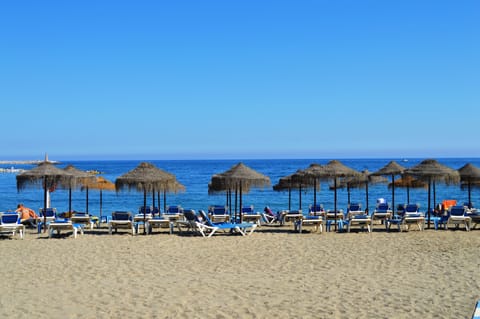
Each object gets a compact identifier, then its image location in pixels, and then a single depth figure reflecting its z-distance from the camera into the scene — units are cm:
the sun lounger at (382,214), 1480
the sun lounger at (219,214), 1564
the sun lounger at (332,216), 1563
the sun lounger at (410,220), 1379
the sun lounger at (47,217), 1392
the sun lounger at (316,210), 1650
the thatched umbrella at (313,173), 1446
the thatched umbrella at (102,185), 1774
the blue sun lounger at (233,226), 1311
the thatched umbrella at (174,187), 1405
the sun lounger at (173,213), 1579
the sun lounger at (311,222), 1359
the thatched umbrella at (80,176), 1469
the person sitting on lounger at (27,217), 1503
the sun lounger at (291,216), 1516
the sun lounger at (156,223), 1347
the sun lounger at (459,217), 1384
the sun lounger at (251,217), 1542
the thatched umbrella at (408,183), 1942
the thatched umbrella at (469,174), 1670
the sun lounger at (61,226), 1276
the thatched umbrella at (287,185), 1801
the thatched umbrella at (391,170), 1603
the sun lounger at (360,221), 1355
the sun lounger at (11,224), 1251
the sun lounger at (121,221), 1334
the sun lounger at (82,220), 1460
